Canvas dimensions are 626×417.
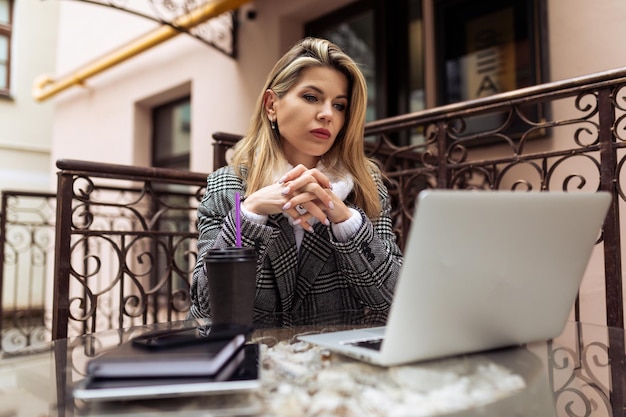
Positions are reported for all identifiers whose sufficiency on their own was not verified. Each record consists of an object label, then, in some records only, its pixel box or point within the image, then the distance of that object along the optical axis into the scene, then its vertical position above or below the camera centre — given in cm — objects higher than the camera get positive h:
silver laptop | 53 -4
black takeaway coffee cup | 81 -7
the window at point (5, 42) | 710 +260
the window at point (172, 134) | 488 +95
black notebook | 49 -12
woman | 111 +7
